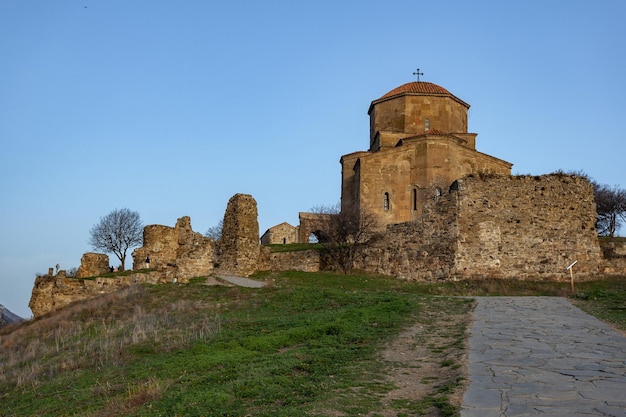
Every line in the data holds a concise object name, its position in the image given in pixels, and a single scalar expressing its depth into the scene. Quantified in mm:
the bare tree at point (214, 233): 59391
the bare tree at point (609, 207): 33344
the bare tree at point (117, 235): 45281
